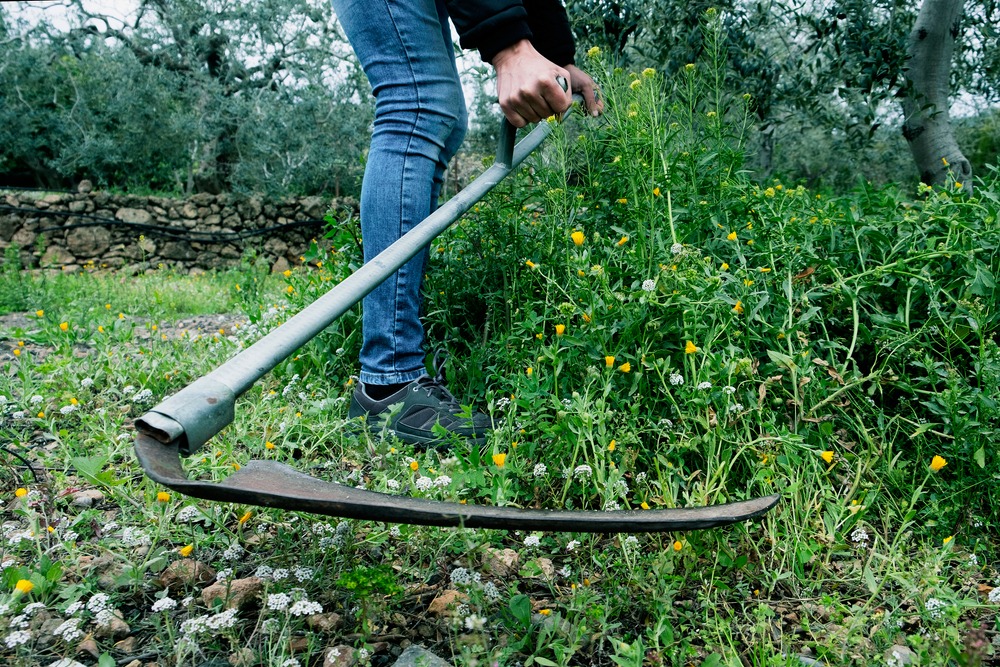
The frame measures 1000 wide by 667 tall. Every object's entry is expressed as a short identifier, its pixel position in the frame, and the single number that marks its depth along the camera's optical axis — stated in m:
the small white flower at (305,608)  1.12
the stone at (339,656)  1.11
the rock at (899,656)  1.10
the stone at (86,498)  1.72
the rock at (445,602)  1.26
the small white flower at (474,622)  1.01
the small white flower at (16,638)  1.07
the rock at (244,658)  1.12
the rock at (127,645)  1.20
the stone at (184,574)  1.35
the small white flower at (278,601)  1.15
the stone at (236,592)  1.28
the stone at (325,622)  1.22
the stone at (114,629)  1.23
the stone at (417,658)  1.14
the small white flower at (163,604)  1.17
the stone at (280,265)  11.40
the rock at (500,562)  1.41
